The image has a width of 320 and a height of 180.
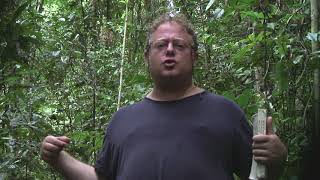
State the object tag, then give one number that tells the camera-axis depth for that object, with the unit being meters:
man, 2.10
